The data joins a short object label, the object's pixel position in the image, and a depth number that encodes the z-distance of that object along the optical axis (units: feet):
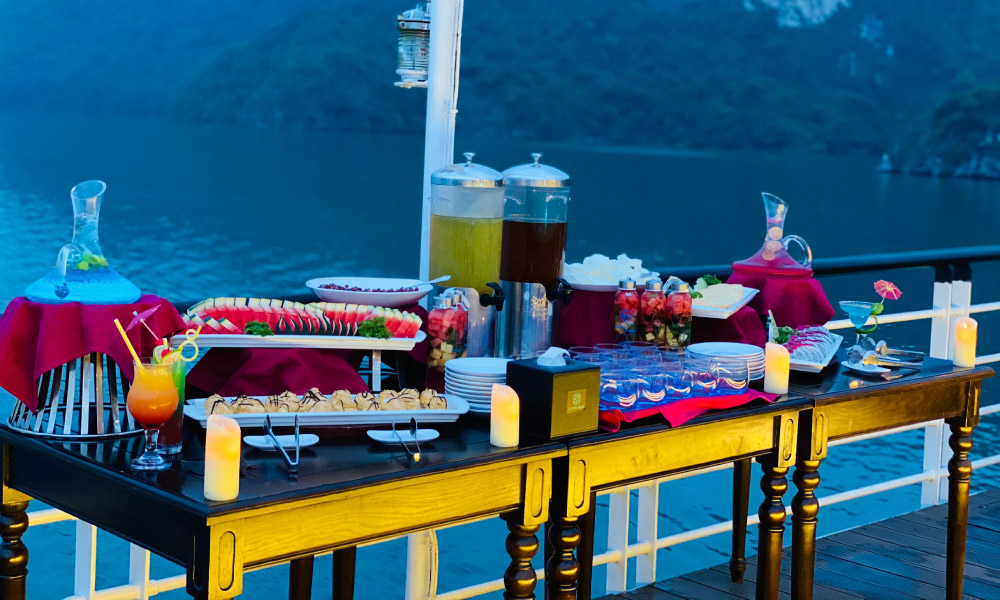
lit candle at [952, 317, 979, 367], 22.56
